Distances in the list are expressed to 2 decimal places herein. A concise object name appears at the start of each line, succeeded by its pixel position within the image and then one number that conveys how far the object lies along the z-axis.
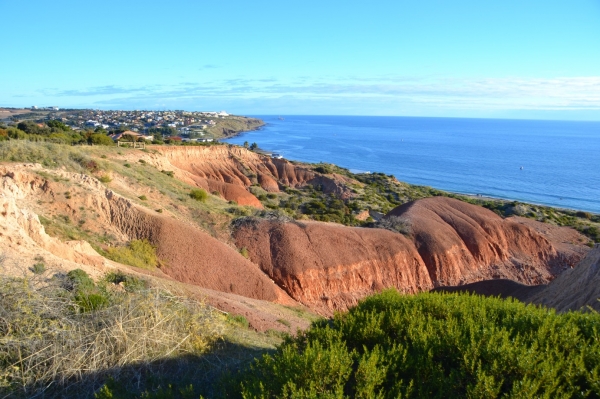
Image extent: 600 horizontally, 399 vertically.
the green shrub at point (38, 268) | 12.82
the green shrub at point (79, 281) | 10.95
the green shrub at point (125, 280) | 13.35
